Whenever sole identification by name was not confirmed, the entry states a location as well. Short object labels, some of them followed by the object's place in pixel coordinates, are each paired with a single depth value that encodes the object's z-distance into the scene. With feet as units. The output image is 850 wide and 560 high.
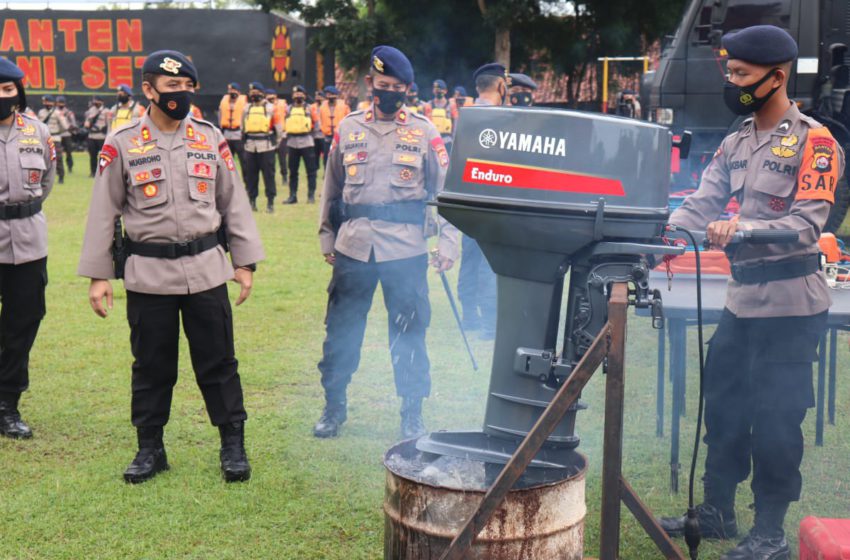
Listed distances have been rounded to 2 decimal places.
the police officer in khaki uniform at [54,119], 74.16
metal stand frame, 8.59
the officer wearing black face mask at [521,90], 28.91
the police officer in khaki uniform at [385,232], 16.16
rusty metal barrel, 9.14
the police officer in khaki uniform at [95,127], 71.56
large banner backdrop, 99.76
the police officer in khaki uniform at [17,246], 17.04
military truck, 34.68
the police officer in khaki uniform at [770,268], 11.28
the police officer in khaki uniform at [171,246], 14.06
